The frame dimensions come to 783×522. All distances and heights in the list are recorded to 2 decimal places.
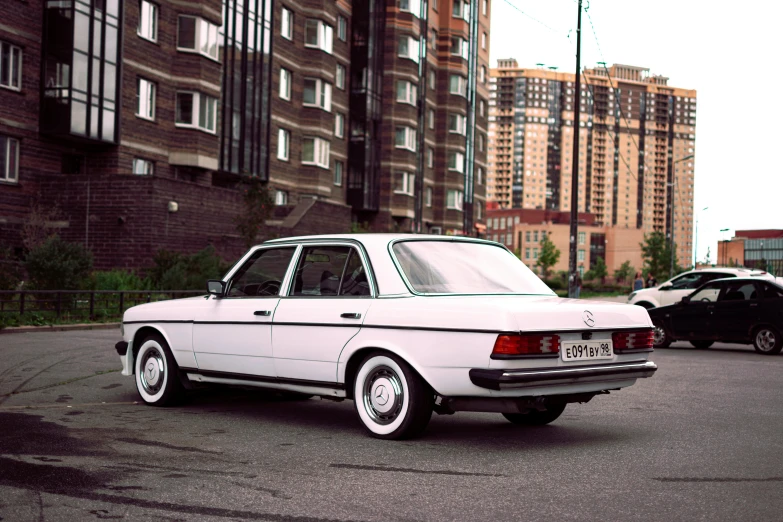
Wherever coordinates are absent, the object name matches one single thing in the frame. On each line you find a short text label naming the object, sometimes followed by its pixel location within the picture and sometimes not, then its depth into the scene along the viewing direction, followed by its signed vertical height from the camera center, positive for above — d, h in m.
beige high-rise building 192.62 +29.05
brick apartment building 31.06 +6.33
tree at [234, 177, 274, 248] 35.06 +2.08
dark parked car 18.88 -0.61
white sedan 6.96 -0.44
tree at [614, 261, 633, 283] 155.25 +1.45
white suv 25.25 -0.09
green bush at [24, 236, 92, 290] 23.16 -0.04
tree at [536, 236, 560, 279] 159.50 +3.80
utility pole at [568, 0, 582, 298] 31.52 +2.96
